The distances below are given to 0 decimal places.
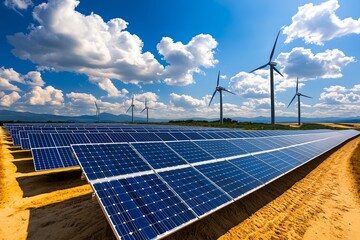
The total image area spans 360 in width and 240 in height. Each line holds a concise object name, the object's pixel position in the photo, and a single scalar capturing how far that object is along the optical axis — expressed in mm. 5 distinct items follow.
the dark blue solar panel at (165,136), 22842
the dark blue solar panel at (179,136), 22684
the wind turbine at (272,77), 80856
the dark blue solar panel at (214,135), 24480
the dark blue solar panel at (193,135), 23062
